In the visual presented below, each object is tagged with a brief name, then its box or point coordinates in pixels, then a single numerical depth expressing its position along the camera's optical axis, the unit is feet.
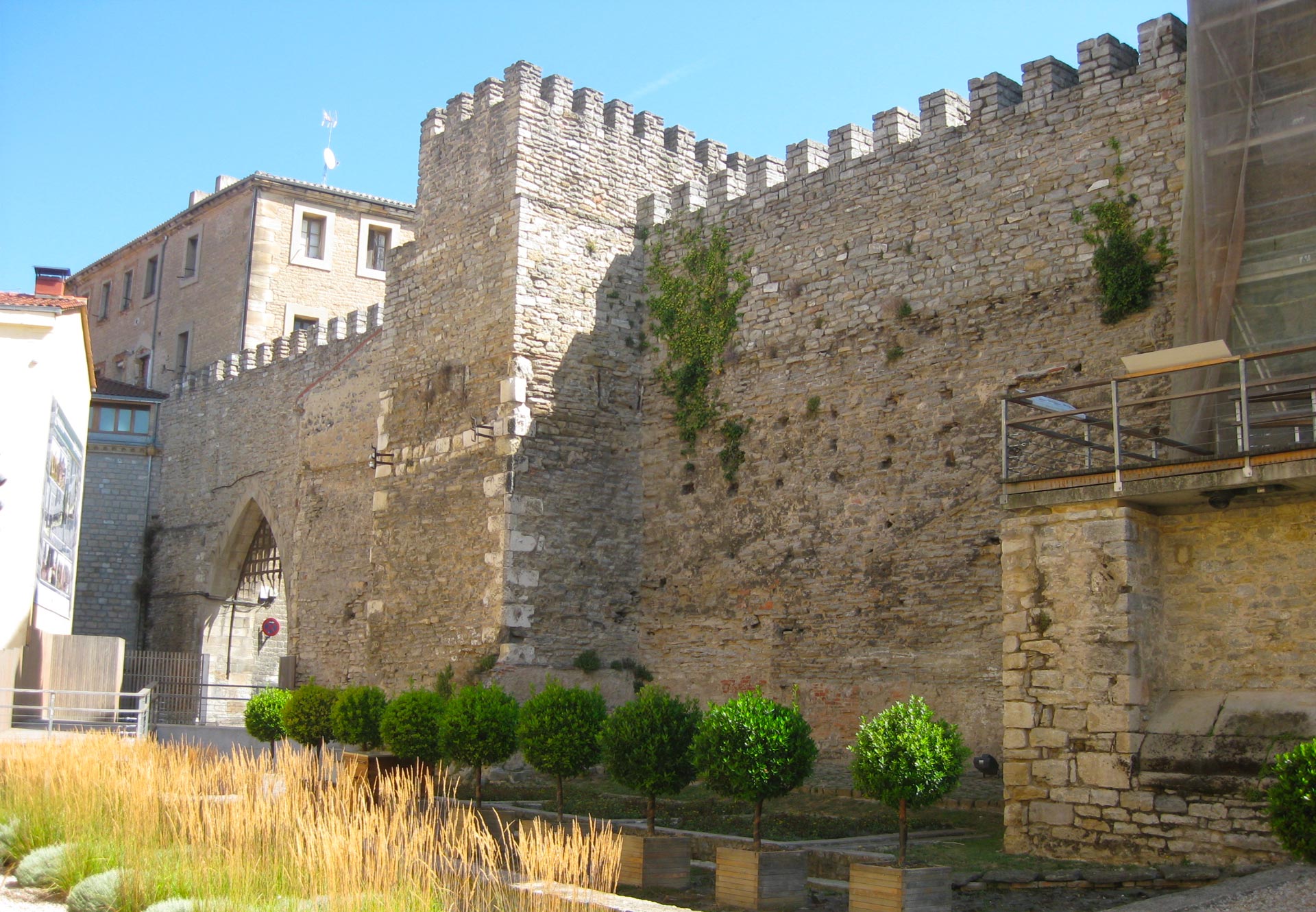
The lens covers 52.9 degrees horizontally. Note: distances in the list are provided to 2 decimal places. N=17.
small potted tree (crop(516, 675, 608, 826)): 31.42
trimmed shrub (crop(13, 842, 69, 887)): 24.47
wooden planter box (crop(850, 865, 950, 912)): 21.57
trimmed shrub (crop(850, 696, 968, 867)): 24.16
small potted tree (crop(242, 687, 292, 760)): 48.49
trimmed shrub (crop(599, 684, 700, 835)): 28.35
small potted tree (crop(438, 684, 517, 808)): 34.17
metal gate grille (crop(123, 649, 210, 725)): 72.59
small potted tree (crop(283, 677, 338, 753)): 43.55
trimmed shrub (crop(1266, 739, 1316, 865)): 20.76
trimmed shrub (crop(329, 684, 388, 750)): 40.57
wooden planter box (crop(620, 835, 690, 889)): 25.25
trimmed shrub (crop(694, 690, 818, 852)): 25.79
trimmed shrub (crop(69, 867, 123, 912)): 21.94
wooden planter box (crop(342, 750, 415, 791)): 35.68
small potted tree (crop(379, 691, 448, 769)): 36.63
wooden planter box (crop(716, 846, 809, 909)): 23.43
